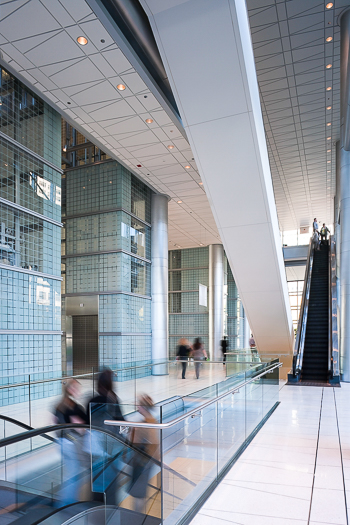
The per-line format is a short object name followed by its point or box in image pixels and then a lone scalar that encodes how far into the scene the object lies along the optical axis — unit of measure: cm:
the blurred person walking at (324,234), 2208
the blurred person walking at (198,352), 1467
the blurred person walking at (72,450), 431
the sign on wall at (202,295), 2491
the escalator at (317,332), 1216
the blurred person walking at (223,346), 2134
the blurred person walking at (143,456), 281
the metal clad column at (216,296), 2394
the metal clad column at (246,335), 2860
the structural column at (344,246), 1309
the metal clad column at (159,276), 1565
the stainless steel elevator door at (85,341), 1463
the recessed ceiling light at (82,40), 754
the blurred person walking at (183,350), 1562
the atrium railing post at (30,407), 572
